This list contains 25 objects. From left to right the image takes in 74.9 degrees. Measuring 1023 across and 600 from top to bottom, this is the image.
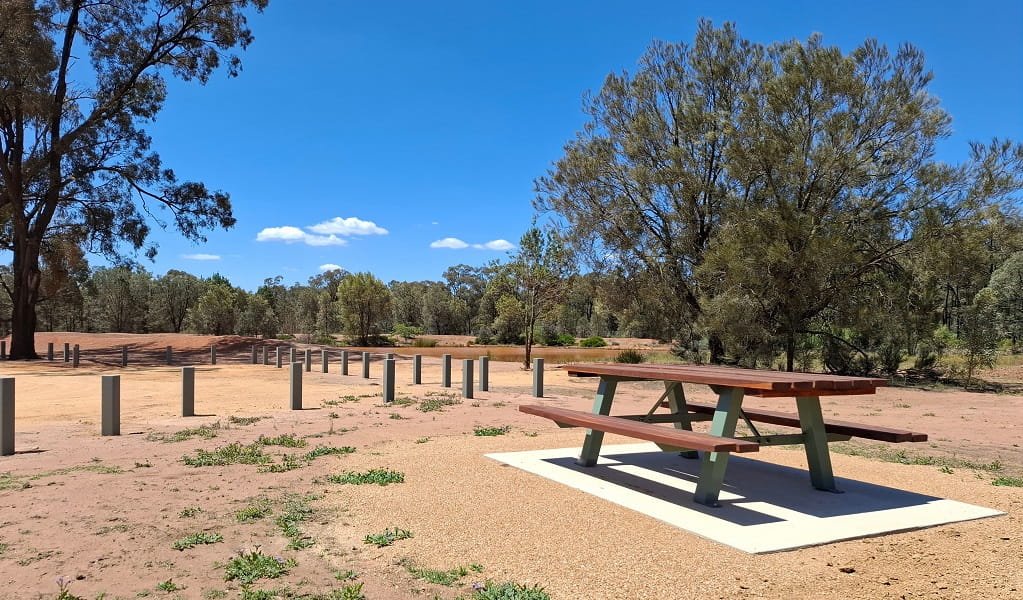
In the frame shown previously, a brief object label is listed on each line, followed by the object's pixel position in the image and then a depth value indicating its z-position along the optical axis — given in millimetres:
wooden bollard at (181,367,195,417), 10438
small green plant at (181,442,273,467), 6512
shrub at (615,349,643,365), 24238
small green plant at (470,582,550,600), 3172
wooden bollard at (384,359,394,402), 12194
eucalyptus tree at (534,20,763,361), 20812
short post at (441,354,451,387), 15786
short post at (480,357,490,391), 14556
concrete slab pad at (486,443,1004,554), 4277
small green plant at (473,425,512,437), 8469
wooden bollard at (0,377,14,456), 6945
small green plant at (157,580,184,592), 3316
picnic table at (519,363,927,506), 4676
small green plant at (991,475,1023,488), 5926
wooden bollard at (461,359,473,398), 13047
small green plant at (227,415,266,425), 9405
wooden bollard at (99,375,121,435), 8375
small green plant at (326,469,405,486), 5676
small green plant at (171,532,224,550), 3992
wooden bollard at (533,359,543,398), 13922
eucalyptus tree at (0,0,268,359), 25562
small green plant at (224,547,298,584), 3480
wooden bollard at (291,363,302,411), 11008
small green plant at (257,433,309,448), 7571
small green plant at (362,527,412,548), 4059
